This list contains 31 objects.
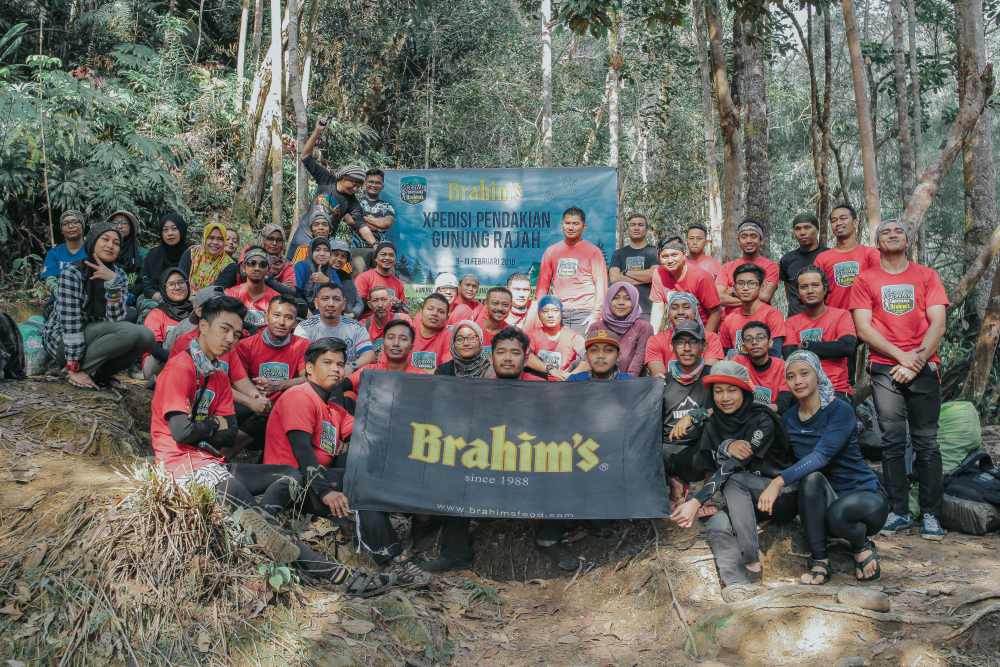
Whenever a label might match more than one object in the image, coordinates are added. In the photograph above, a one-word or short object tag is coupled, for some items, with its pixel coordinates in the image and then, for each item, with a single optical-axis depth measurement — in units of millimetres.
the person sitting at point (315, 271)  8180
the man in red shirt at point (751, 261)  7418
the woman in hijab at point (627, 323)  7094
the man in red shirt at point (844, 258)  7016
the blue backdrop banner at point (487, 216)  9797
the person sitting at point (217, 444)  5277
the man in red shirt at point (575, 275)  8367
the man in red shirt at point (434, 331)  7086
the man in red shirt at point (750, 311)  6848
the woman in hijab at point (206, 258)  8141
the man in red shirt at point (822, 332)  6398
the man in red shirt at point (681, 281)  7715
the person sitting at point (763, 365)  6164
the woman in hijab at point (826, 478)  5273
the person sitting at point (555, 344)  7230
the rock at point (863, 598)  4555
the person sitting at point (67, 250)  7023
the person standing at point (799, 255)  7258
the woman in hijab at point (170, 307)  7359
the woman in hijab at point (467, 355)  6578
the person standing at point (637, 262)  8414
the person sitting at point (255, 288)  7294
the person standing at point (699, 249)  8164
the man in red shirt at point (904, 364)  6203
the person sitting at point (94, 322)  6527
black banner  5820
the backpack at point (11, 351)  6605
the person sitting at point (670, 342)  6817
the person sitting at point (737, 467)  5309
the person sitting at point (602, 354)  6457
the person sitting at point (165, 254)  8133
